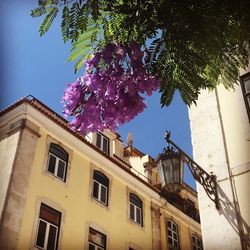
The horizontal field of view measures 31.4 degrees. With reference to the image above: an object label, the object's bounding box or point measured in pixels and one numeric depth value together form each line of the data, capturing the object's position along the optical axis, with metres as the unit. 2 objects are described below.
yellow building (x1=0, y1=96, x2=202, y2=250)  16.45
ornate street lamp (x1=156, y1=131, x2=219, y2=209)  6.67
